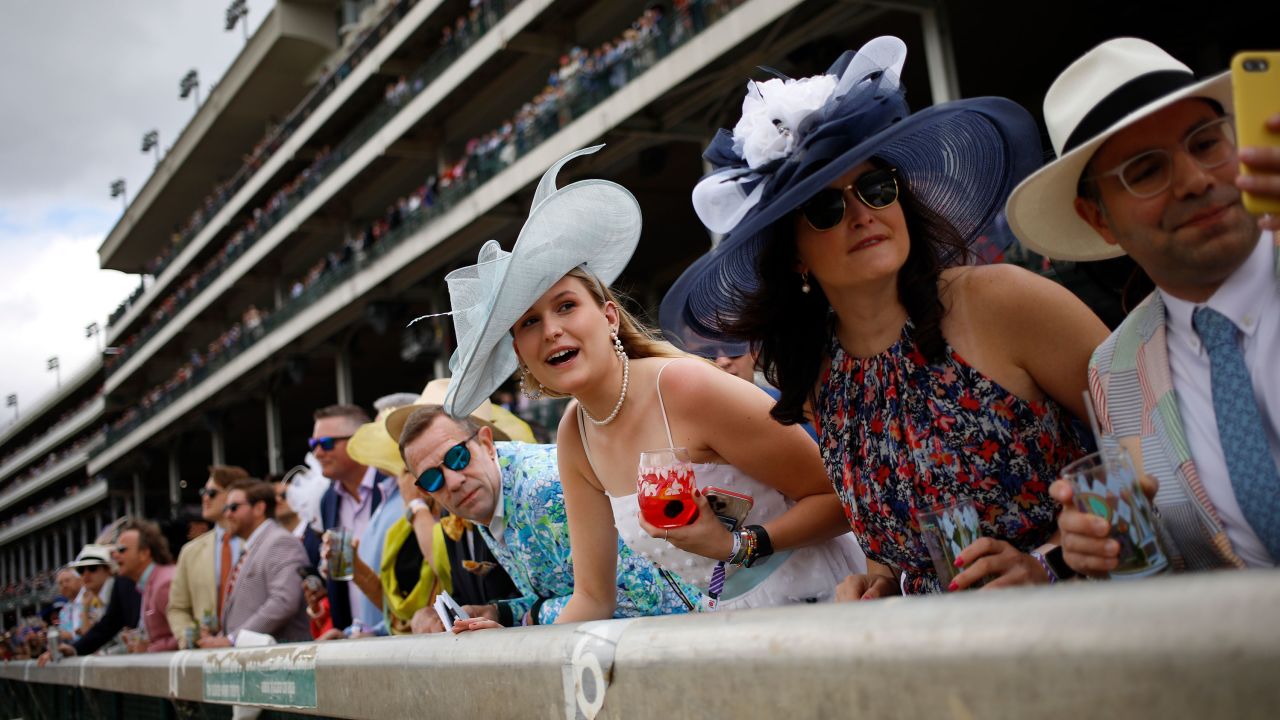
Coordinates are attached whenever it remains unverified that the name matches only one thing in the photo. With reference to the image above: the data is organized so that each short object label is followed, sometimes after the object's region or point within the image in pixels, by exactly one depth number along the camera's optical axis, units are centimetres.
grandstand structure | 1758
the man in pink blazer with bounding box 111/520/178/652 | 1016
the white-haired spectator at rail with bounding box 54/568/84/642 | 1275
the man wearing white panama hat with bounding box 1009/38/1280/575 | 177
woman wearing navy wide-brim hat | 247
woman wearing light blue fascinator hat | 309
